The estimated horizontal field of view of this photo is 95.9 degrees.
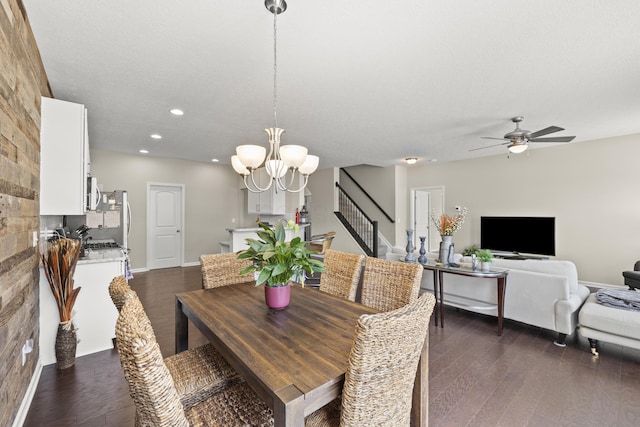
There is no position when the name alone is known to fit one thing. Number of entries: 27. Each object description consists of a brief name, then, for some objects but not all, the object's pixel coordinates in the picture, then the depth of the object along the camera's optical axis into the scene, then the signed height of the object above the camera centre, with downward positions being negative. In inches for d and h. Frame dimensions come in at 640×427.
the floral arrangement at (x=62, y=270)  92.3 -17.5
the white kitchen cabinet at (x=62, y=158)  94.6 +19.8
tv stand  215.8 -31.0
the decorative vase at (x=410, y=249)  146.6 -17.0
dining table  39.9 -22.7
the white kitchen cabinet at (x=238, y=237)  199.2 -14.7
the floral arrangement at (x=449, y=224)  139.9 -4.2
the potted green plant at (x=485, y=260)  123.7 -19.1
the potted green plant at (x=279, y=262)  66.7 -10.7
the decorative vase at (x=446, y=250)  139.4 -17.0
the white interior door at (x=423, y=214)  289.0 +1.6
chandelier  80.3 +17.0
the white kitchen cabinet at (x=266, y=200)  241.1 +14.1
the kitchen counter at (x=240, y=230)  198.5 -9.6
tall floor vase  95.6 -42.8
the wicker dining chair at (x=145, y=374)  35.2 -19.8
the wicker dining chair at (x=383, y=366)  39.2 -21.8
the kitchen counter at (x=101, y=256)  107.0 -15.8
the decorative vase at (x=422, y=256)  145.9 -20.6
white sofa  111.7 -33.9
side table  120.9 -25.6
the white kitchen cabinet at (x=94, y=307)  106.0 -34.1
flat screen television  213.2 -14.7
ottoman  97.2 -38.4
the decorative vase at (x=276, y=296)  67.6 -19.0
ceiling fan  139.0 +38.0
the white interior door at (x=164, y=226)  248.7 -8.4
